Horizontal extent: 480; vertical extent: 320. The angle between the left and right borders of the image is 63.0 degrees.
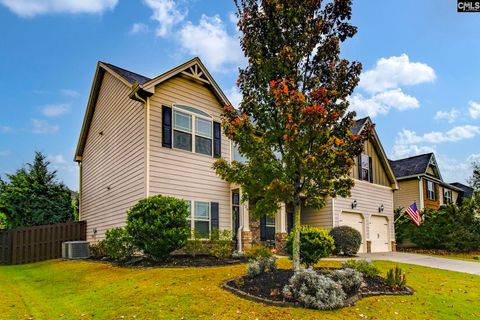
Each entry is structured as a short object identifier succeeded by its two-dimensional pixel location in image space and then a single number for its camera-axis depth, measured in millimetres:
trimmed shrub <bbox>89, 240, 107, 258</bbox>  15139
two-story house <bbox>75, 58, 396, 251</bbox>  13922
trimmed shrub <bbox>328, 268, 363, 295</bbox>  8172
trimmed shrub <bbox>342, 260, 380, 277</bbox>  10055
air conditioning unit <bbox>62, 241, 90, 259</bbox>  15922
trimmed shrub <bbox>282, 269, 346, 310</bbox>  7273
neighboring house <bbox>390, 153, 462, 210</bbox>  29641
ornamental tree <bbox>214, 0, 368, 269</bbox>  8906
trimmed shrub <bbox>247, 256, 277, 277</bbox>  9141
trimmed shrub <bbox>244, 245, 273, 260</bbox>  10969
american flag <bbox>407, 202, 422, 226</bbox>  22986
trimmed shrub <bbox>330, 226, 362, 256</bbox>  17578
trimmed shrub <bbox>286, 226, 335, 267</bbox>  11516
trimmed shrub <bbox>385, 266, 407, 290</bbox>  9461
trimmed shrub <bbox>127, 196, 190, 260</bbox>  11141
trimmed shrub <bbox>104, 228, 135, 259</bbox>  11805
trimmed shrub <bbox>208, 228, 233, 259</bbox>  12883
